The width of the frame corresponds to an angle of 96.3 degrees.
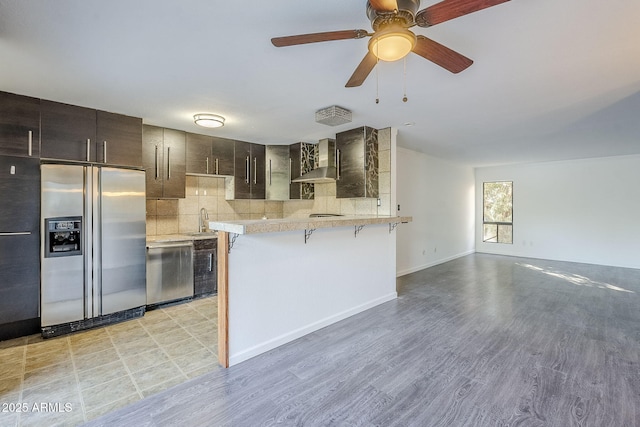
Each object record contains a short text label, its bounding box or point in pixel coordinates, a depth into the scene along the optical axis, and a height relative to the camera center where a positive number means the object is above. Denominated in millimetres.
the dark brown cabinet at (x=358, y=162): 4090 +739
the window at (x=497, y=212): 8070 +24
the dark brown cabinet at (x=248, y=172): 4902 +706
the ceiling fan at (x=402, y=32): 1330 +943
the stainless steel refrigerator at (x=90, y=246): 3012 -383
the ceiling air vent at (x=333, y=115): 3254 +1124
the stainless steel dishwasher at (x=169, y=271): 3777 -811
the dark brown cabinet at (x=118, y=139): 3322 +871
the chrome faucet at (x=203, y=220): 4848 -135
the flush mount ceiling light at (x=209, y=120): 3462 +1127
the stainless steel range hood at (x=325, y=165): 4477 +790
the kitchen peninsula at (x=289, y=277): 2479 -686
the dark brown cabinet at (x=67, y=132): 3021 +876
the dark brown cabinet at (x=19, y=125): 2828 +873
